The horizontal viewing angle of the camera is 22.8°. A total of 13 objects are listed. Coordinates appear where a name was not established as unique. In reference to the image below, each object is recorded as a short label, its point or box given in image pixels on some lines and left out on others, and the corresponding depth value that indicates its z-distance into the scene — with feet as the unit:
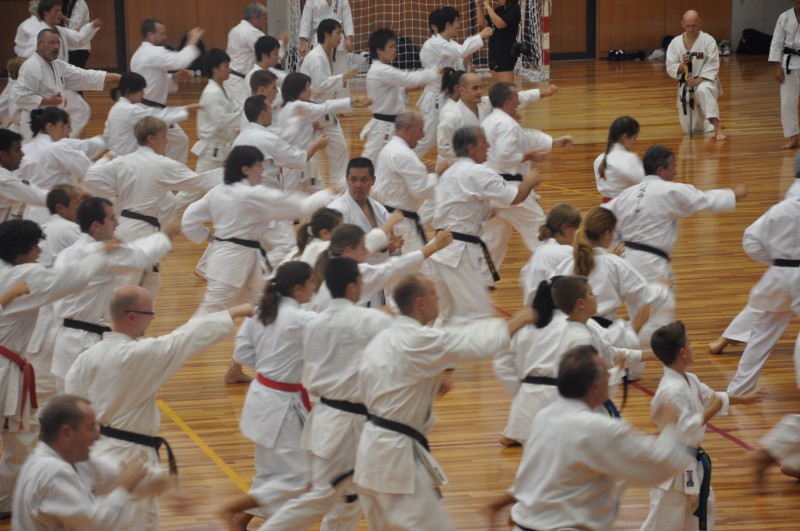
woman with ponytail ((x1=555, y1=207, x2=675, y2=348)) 41.83
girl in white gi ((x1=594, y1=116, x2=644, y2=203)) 51.98
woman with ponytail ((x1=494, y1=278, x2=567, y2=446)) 35.46
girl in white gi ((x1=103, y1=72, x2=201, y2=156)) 66.81
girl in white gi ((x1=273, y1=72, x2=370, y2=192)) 65.72
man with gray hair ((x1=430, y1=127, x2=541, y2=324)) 50.19
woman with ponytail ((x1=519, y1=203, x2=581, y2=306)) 44.16
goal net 127.17
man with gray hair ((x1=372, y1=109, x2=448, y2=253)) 52.81
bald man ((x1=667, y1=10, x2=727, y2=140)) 98.02
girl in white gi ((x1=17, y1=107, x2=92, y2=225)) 56.95
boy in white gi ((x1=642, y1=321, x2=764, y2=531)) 33.80
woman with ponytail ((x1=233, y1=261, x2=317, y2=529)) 34.87
